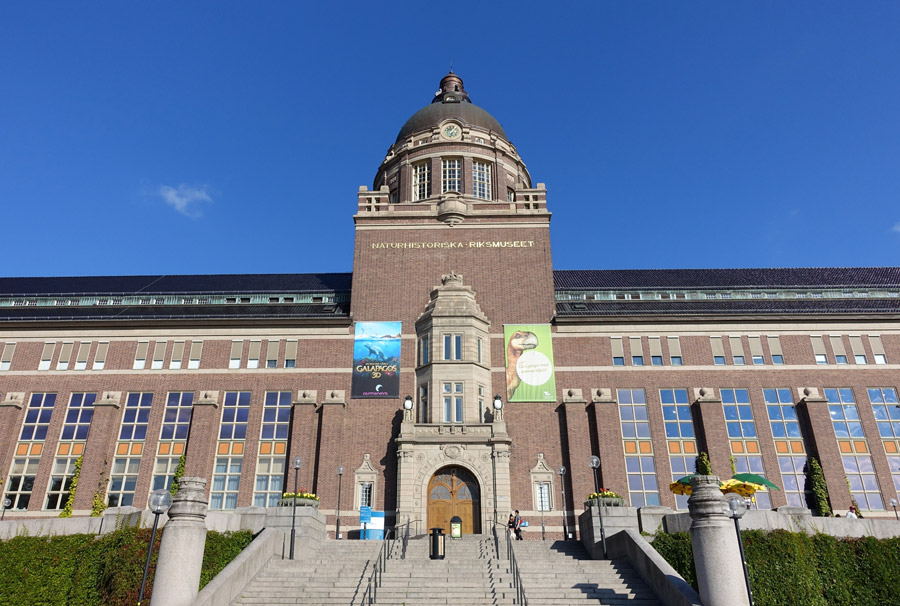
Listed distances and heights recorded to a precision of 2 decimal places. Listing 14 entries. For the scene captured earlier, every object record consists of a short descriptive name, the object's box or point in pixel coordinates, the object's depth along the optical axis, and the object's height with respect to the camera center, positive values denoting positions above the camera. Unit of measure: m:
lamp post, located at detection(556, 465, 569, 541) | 33.22 +3.74
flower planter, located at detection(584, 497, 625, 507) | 26.54 +2.10
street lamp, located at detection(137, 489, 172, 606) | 15.93 +1.39
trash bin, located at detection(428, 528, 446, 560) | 22.83 +0.46
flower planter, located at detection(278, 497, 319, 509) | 26.45 +2.22
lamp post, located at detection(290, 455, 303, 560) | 24.42 +1.81
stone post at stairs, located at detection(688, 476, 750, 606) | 15.00 +0.12
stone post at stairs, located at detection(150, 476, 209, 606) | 15.20 +0.29
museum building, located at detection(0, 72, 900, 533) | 34.34 +9.01
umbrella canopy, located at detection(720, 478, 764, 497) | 24.21 +2.38
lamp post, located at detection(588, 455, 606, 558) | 24.39 +1.83
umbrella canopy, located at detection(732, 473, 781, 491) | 24.52 +2.70
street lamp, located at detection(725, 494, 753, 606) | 15.20 +1.04
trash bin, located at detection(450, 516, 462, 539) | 26.96 +1.22
